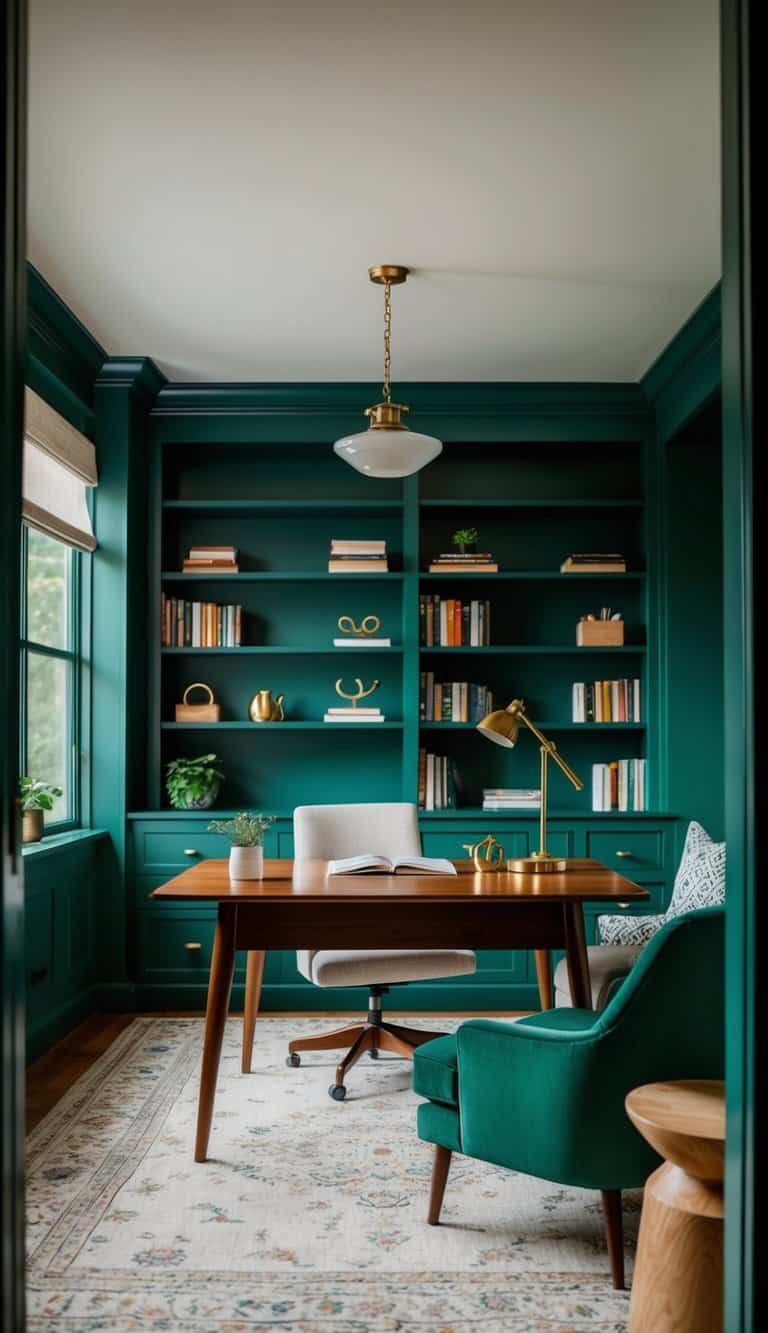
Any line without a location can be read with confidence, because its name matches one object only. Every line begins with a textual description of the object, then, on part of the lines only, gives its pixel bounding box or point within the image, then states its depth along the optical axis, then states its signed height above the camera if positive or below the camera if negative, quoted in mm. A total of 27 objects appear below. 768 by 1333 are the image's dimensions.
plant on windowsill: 4238 -286
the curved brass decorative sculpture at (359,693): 5508 +146
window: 4637 +236
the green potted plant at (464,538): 5473 +866
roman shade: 4309 +999
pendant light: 3961 +947
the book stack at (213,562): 5484 +757
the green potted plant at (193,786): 5270 -274
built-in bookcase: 5688 +617
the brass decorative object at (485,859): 3885 -449
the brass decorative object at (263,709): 5438 +71
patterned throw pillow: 3723 -529
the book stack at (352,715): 5461 +43
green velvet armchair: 2398 -735
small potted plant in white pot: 3574 -378
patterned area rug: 2471 -1230
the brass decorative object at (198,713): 5461 +54
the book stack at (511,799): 5375 -344
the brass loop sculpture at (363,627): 5609 +473
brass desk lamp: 3807 -43
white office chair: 3924 -788
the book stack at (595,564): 5434 +738
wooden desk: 3352 -561
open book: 3775 -460
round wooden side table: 2061 -902
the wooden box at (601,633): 5438 +418
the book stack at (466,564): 5445 +740
